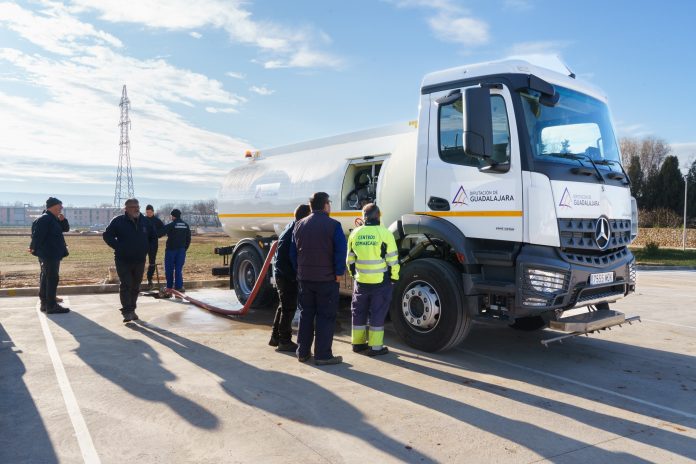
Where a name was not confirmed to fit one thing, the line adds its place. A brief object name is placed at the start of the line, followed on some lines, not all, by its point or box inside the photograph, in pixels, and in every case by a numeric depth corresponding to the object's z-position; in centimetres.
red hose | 833
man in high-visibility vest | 593
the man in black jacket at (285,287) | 627
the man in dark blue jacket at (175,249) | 1084
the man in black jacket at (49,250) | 843
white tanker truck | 533
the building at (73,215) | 17288
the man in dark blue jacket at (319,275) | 569
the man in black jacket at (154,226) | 1079
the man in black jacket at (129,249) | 787
